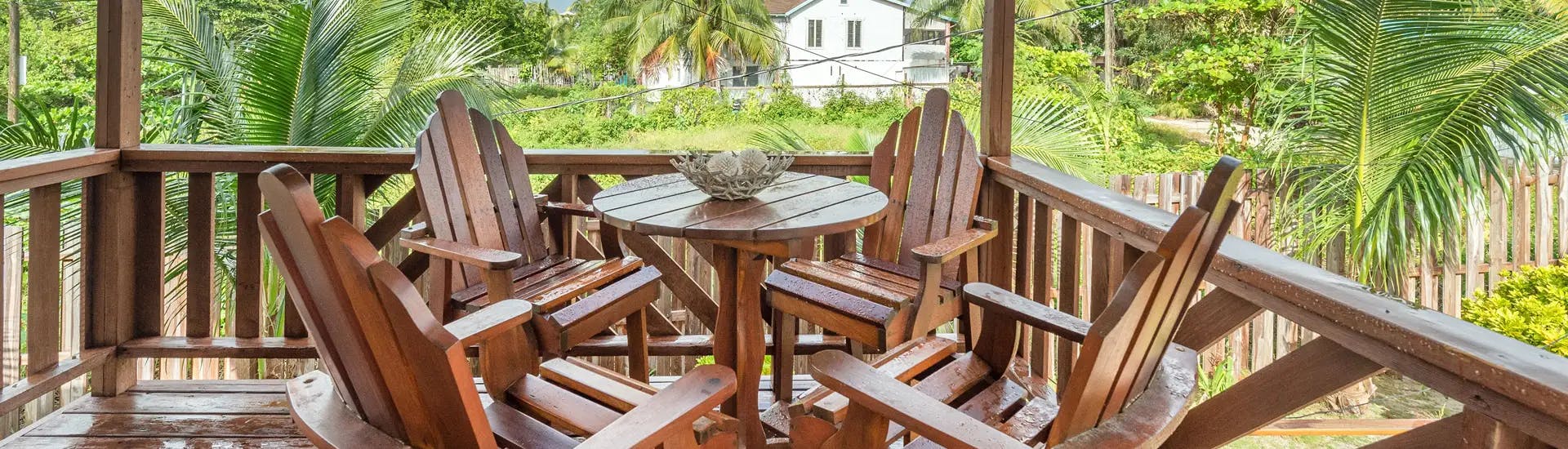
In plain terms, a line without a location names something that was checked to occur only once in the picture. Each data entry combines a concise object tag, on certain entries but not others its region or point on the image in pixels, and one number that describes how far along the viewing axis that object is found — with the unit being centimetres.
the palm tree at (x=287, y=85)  580
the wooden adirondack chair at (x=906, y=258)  214
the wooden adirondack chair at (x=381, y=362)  99
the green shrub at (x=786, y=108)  1466
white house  1445
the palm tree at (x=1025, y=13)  1527
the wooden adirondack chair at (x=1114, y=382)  105
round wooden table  196
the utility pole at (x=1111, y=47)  1437
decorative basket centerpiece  225
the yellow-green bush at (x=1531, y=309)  404
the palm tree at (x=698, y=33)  1606
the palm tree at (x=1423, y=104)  451
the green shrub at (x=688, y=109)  1455
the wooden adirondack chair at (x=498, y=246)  214
